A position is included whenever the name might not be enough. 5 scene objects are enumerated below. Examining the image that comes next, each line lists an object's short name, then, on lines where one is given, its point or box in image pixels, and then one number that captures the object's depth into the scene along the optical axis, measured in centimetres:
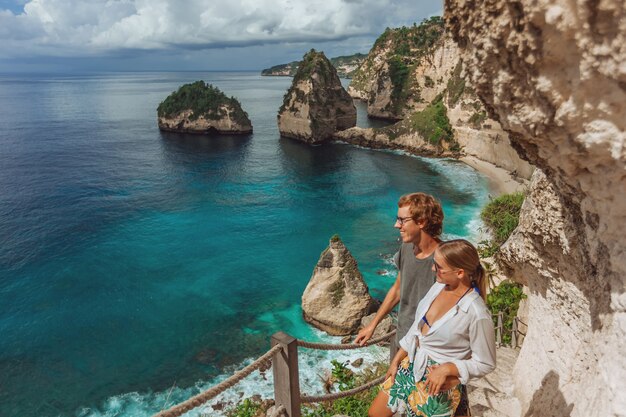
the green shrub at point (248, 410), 1092
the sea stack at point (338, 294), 2022
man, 433
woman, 337
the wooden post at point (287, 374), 443
